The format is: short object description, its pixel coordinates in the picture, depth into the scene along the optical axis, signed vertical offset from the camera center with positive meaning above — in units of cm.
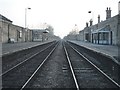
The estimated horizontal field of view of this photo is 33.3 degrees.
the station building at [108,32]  4050 +220
